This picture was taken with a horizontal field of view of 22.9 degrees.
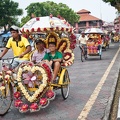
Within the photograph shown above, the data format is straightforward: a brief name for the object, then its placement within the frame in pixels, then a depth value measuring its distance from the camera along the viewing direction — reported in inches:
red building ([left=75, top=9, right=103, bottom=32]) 3782.0
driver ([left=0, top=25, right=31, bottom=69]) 260.8
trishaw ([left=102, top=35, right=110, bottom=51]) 939.3
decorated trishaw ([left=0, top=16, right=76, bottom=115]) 228.2
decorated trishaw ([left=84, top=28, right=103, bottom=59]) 621.9
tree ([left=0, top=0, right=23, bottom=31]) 1892.2
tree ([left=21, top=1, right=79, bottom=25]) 2578.7
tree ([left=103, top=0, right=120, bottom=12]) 969.7
